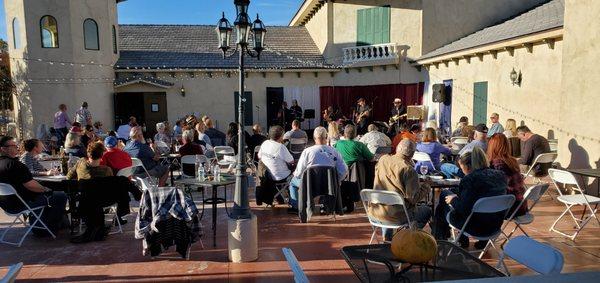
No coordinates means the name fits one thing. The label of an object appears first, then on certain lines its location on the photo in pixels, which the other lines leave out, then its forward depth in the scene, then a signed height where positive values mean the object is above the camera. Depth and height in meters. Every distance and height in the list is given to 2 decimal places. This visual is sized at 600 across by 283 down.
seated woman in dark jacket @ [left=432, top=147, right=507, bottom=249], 4.19 -0.90
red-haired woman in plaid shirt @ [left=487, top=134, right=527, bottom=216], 4.65 -0.73
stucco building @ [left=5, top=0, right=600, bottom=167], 10.27 +1.16
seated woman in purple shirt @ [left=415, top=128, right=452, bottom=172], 6.90 -0.81
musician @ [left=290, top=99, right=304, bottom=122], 16.22 -0.45
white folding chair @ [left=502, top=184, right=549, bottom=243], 4.49 -1.06
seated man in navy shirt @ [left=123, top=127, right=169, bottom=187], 7.19 -0.88
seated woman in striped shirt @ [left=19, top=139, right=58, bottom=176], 6.12 -0.79
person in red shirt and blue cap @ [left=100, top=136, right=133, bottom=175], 6.30 -0.84
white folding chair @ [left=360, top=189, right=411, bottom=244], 4.33 -1.01
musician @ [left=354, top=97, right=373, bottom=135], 14.50 -0.62
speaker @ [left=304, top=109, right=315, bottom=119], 17.03 -0.59
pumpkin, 2.45 -0.83
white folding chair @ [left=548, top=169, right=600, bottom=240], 5.29 -1.24
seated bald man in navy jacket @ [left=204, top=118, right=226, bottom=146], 9.54 -0.78
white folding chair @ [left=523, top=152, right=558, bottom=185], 7.05 -0.99
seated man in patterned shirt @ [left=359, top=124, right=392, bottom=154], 7.79 -0.74
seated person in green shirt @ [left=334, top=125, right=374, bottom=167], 6.66 -0.79
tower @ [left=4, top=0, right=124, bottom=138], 14.01 +1.44
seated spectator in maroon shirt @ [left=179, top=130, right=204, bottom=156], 7.65 -0.82
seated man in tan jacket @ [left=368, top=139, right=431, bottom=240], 4.61 -0.90
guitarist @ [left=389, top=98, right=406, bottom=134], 14.19 -0.59
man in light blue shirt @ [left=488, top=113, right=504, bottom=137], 9.30 -0.60
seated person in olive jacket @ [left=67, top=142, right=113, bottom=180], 5.37 -0.81
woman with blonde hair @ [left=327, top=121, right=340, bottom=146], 7.84 -0.62
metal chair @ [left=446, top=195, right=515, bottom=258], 4.03 -0.98
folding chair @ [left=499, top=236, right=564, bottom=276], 2.65 -1.00
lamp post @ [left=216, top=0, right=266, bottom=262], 4.62 -1.24
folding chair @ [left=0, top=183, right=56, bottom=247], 5.08 -1.41
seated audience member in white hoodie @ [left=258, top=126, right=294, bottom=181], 6.65 -0.86
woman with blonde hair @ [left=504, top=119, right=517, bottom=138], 8.66 -0.60
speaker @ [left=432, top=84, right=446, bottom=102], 13.49 +0.15
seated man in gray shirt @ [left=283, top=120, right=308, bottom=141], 8.92 -0.72
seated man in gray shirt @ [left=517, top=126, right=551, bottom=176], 7.32 -0.90
